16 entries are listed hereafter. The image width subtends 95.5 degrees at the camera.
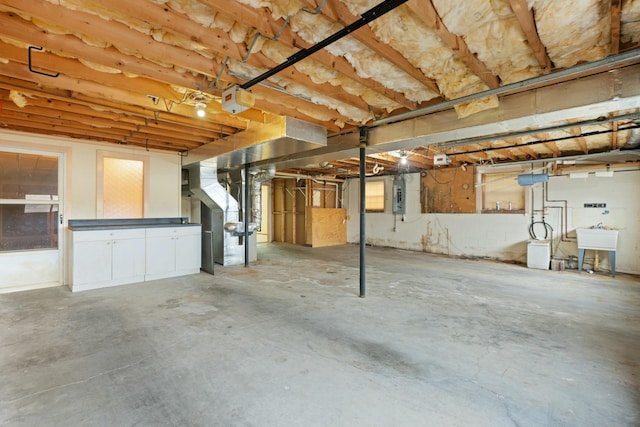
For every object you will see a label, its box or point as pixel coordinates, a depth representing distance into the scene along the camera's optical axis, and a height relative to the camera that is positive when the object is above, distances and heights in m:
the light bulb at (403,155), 5.27 +1.04
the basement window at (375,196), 8.67 +0.48
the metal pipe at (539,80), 1.84 +0.99
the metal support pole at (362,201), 3.69 +0.13
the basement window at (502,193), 6.33 +0.43
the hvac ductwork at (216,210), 5.23 +0.02
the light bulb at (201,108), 2.87 +1.05
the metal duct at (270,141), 3.26 +0.87
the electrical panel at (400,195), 7.98 +0.45
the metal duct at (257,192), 6.17 +0.42
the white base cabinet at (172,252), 4.55 -0.67
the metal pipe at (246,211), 5.64 +0.00
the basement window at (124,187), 5.38 +0.45
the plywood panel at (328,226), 8.58 -0.45
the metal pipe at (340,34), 1.43 +1.02
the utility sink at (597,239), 4.88 -0.44
